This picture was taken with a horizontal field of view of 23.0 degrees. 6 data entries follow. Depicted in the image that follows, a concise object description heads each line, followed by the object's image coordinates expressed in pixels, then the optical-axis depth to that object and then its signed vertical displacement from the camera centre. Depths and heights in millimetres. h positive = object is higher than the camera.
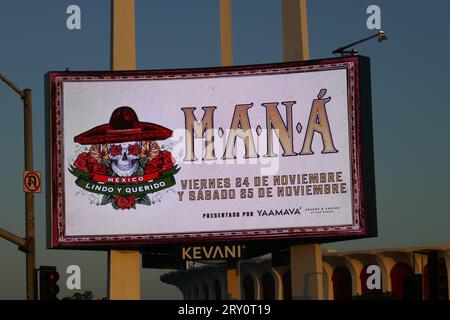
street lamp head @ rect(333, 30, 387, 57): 45438 +6395
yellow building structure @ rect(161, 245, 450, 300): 66562 -5094
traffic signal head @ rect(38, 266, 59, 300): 30406 -2114
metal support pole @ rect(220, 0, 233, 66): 46812 +7061
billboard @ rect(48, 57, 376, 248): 44406 +1959
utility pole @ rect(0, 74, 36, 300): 31969 -396
